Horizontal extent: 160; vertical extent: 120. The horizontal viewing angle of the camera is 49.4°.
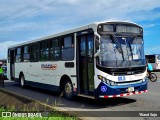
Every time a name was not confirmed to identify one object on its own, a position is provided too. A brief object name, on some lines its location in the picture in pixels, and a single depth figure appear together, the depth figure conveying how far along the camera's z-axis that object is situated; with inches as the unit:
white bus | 240.0
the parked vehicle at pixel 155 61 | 872.2
